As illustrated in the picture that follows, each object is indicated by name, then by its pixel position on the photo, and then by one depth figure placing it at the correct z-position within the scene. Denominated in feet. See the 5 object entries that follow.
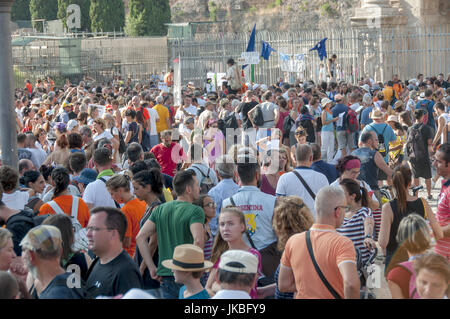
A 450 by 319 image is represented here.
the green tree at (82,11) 163.96
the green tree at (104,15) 161.07
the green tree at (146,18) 161.07
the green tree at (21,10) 192.85
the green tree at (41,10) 175.52
